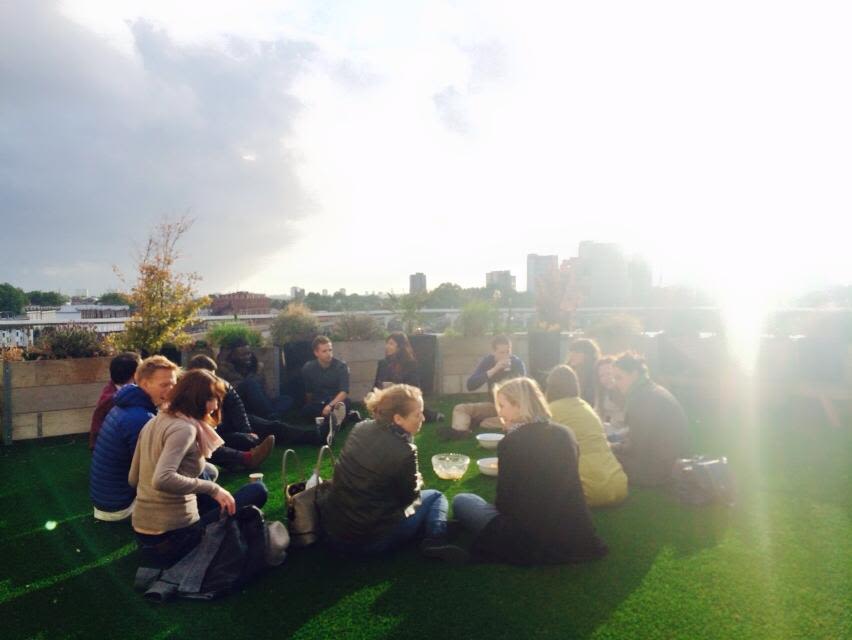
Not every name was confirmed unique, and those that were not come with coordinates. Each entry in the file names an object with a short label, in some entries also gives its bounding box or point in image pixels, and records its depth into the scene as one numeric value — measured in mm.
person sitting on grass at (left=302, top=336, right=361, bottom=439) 7254
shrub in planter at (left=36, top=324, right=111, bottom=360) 7074
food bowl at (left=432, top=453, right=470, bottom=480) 4598
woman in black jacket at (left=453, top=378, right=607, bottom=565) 3215
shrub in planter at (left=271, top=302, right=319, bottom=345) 8539
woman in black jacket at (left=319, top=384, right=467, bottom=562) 3293
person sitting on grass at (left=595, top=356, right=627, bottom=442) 5715
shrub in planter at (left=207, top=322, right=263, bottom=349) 7680
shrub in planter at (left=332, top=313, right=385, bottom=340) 9008
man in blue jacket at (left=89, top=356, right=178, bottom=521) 3775
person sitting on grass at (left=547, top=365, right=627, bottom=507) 4113
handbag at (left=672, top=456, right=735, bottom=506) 4262
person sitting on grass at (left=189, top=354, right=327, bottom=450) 5590
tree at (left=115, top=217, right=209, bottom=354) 7531
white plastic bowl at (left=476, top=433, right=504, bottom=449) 5758
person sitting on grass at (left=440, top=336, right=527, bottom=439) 6590
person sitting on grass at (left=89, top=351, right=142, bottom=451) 4836
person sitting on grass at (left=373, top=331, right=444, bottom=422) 7461
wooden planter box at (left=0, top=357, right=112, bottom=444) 6730
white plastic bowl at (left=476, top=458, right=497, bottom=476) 4895
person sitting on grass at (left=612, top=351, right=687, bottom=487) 4441
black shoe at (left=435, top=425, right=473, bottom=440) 6453
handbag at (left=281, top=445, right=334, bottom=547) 3533
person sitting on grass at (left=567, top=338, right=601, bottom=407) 6281
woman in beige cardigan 3148
